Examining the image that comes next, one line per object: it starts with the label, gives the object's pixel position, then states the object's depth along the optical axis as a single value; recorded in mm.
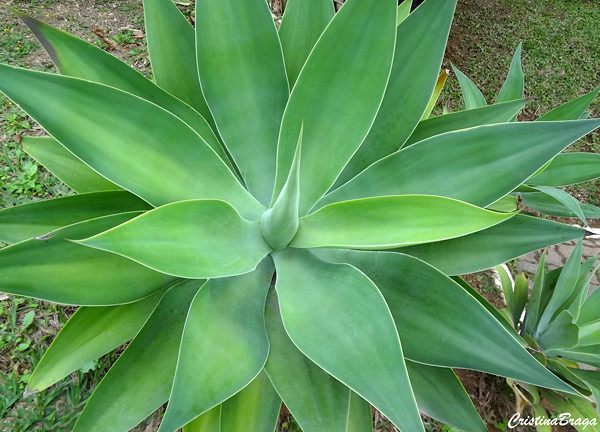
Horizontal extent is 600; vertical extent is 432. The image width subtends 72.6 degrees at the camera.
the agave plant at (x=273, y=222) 576
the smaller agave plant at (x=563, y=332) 1168
